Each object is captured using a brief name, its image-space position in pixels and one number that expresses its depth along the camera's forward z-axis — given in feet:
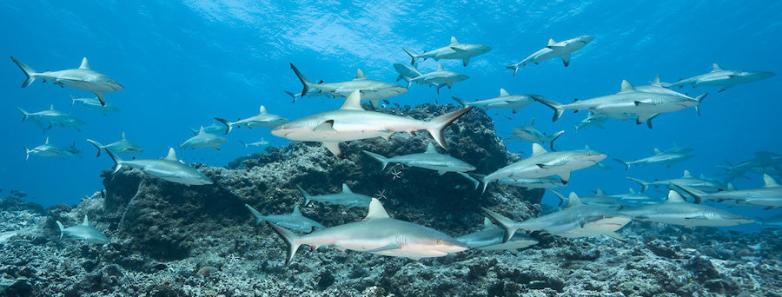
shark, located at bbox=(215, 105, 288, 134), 43.80
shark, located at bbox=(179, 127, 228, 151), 50.21
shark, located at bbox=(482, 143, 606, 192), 22.14
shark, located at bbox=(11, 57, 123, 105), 30.25
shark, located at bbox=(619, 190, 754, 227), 24.80
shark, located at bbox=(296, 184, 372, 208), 27.76
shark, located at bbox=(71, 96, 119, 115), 61.83
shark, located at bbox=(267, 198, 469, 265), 14.88
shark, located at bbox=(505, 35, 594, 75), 39.06
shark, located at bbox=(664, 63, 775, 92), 44.63
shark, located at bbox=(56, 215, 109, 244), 29.86
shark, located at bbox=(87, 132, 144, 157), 51.21
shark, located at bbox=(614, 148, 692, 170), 66.85
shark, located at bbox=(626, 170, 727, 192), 51.99
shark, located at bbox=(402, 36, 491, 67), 46.14
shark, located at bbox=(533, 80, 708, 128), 27.43
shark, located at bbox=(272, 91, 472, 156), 17.28
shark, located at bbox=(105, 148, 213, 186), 27.37
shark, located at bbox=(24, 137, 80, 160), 57.31
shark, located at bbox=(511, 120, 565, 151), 45.60
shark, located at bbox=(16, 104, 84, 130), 58.03
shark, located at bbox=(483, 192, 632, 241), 20.43
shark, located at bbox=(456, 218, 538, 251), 21.90
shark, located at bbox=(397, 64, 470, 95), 43.65
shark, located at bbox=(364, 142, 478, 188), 27.25
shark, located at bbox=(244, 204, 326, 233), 25.97
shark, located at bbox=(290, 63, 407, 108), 30.53
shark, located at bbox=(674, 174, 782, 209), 28.71
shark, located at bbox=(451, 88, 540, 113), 41.55
